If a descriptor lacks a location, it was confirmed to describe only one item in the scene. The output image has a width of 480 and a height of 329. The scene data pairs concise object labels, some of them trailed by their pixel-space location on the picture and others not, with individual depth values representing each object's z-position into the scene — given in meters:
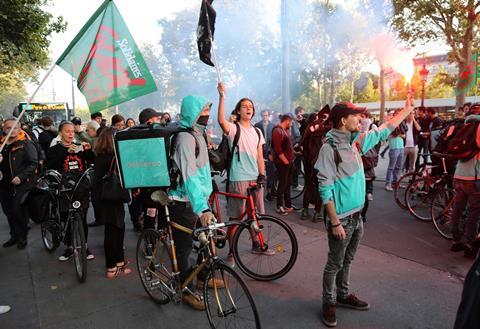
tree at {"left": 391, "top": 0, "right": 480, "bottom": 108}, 11.35
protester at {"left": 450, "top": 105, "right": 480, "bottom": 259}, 4.21
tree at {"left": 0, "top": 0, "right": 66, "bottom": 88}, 9.51
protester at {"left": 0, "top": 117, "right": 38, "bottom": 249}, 4.94
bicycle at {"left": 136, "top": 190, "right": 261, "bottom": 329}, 2.48
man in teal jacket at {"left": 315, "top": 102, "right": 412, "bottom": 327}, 2.85
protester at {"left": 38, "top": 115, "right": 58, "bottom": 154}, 8.10
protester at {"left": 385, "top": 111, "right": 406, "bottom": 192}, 8.08
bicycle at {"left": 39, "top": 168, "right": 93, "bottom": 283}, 3.94
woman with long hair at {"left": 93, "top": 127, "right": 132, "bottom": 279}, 4.00
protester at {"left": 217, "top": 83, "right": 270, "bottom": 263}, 4.22
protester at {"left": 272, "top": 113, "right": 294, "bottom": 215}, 6.21
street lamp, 9.15
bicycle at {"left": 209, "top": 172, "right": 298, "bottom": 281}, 3.84
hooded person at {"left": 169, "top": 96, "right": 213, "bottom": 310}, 2.72
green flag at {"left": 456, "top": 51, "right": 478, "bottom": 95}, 10.85
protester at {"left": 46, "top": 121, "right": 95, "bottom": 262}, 4.38
